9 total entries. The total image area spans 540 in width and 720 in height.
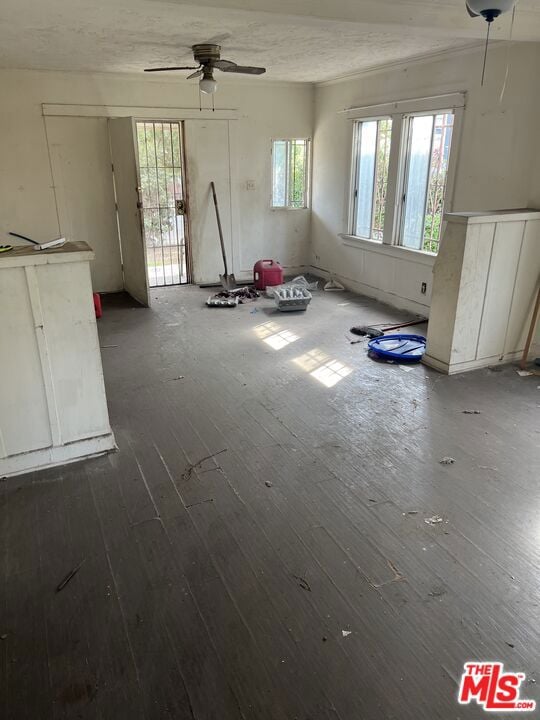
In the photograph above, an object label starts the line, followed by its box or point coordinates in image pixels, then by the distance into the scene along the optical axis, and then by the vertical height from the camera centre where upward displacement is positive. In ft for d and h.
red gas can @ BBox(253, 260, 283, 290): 22.17 -4.18
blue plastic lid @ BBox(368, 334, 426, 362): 14.62 -4.91
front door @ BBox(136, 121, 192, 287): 21.94 -0.97
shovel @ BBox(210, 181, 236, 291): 22.38 -4.34
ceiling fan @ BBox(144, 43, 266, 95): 14.62 +2.85
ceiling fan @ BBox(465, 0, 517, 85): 7.47 +2.26
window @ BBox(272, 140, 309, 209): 23.91 -0.12
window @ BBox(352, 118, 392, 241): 19.69 -0.18
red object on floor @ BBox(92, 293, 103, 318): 18.69 -4.63
